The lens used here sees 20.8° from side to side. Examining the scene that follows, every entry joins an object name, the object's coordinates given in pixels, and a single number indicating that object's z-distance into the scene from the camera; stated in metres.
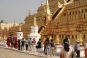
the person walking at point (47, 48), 16.91
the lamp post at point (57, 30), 24.69
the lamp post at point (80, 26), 20.77
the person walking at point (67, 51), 7.76
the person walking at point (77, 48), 14.83
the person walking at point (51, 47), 16.20
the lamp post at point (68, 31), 23.58
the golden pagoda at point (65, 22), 22.98
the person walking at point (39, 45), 18.77
